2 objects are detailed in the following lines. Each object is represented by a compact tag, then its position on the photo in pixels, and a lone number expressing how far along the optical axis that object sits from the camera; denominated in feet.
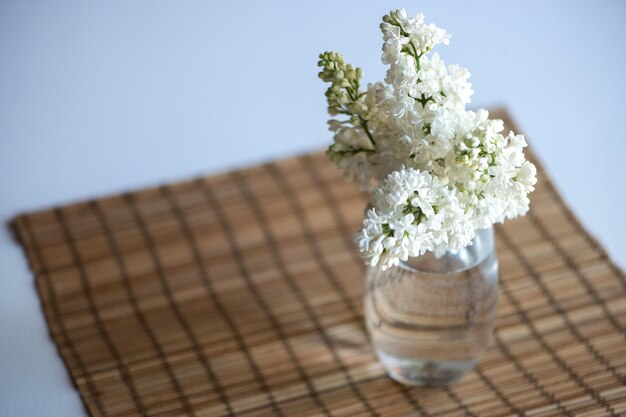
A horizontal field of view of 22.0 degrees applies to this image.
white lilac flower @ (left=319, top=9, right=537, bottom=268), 2.97
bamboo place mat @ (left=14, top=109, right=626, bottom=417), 3.46
